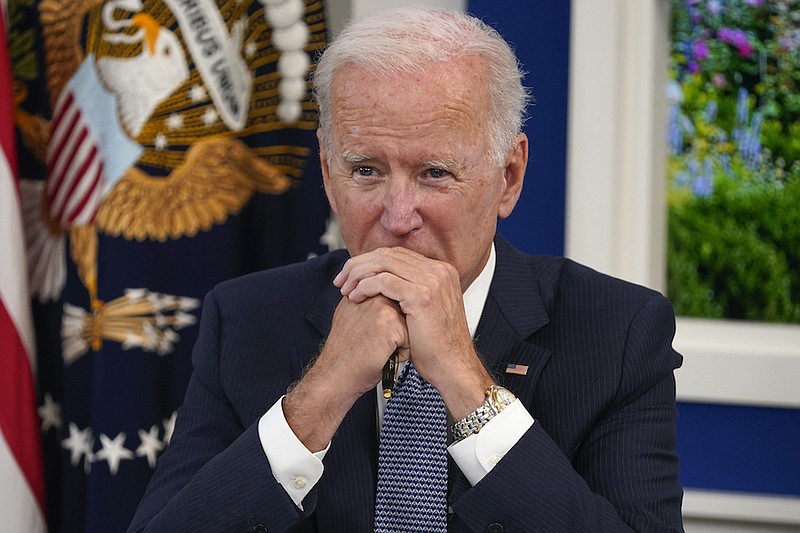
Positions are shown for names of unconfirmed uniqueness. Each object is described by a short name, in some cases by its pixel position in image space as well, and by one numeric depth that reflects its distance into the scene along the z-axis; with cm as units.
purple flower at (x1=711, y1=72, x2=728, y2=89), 636
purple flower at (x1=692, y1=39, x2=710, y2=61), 635
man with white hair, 325
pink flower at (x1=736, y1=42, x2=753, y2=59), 630
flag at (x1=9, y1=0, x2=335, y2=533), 553
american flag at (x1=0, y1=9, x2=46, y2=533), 544
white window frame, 593
